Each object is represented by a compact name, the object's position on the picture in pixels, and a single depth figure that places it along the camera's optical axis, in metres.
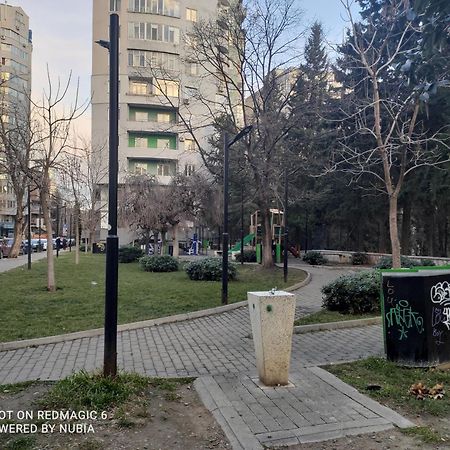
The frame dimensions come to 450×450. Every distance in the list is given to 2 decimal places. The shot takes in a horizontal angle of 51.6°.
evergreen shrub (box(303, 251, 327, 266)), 26.62
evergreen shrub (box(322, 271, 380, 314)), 9.69
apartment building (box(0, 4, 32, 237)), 65.57
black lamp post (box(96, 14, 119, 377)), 4.85
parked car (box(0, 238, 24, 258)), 33.98
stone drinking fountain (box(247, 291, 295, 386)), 5.05
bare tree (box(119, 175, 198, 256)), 29.31
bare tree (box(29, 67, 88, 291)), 13.43
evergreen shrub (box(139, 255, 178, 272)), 21.91
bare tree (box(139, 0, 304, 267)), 19.41
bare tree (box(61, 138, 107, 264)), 29.67
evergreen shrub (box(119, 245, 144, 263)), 29.86
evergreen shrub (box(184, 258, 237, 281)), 16.89
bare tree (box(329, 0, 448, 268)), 13.41
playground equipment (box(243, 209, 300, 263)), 29.69
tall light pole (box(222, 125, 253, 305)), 11.15
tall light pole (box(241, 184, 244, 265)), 26.97
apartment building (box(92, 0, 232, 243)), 51.25
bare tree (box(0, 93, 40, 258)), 14.99
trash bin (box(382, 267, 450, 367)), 5.60
